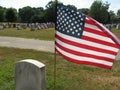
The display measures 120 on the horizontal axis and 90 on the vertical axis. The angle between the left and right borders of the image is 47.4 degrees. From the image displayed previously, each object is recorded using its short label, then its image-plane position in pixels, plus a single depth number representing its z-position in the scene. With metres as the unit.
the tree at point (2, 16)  36.29
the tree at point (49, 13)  34.24
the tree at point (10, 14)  35.83
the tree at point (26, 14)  49.25
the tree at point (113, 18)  46.40
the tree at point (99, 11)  29.68
